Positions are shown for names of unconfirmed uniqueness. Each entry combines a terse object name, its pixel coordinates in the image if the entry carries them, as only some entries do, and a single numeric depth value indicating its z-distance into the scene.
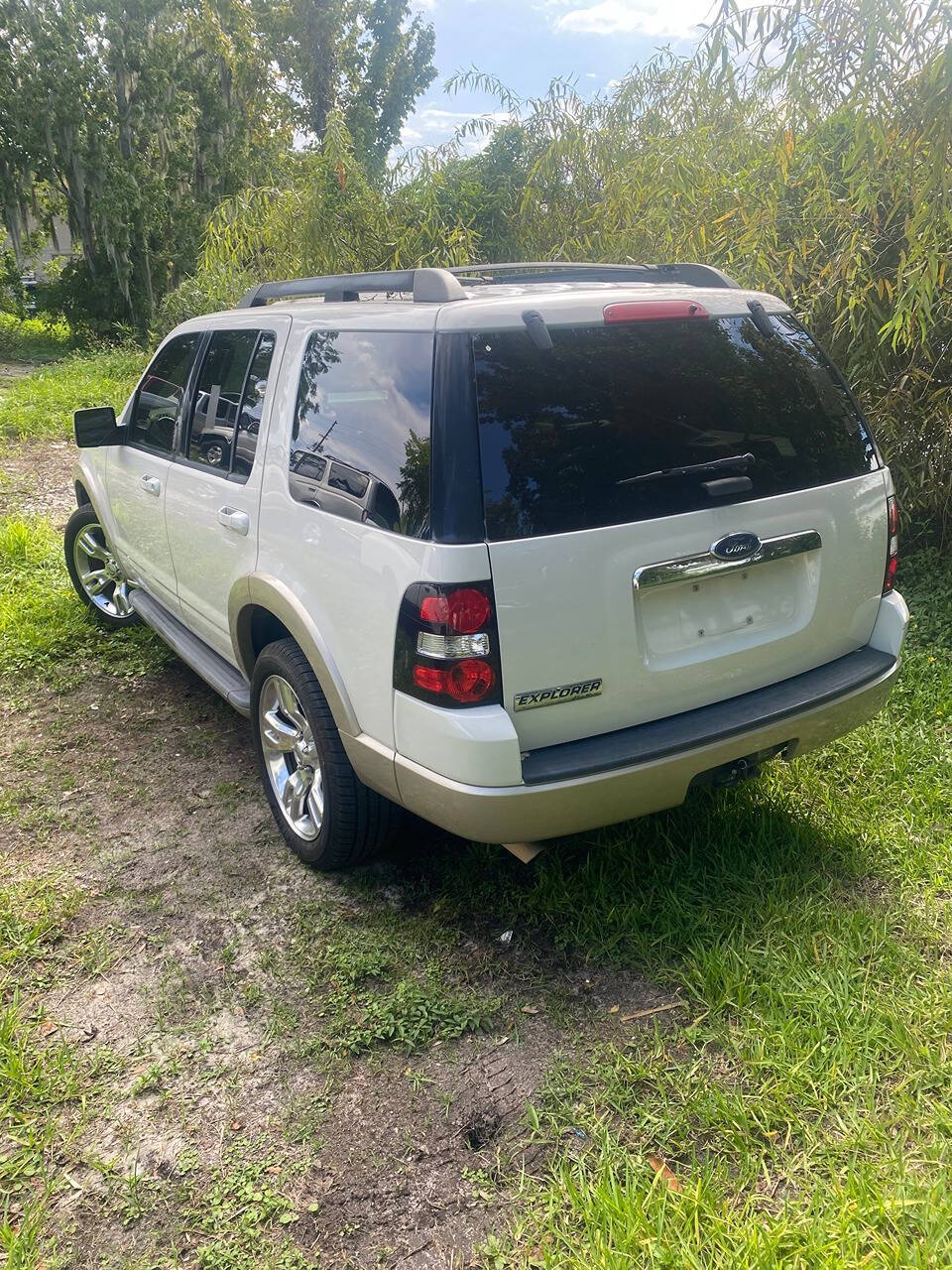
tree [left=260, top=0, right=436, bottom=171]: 22.73
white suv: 2.19
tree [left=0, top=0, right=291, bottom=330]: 19.22
